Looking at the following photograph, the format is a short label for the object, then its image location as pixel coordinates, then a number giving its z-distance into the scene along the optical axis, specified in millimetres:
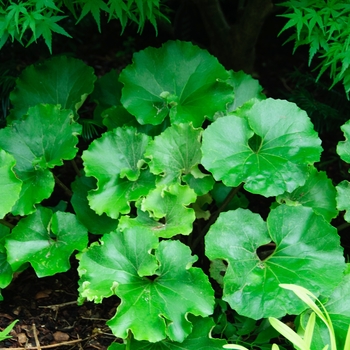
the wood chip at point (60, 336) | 2193
